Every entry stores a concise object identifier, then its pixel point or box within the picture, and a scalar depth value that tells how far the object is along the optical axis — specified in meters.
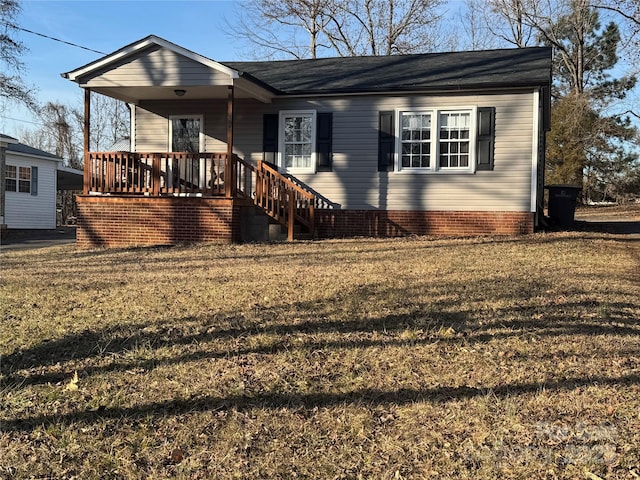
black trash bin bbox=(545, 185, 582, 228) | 14.68
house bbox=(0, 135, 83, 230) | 21.59
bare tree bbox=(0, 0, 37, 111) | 19.77
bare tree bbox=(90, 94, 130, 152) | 43.00
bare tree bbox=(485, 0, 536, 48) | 32.47
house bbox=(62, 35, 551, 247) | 11.50
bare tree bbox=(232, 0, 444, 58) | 30.98
